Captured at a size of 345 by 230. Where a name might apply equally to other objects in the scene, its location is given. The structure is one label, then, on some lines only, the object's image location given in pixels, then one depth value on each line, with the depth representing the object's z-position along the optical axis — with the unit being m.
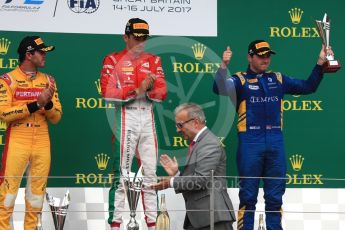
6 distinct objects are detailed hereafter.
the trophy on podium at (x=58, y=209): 13.79
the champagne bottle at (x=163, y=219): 13.71
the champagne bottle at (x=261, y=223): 13.53
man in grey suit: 12.80
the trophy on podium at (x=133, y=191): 13.51
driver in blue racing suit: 14.95
